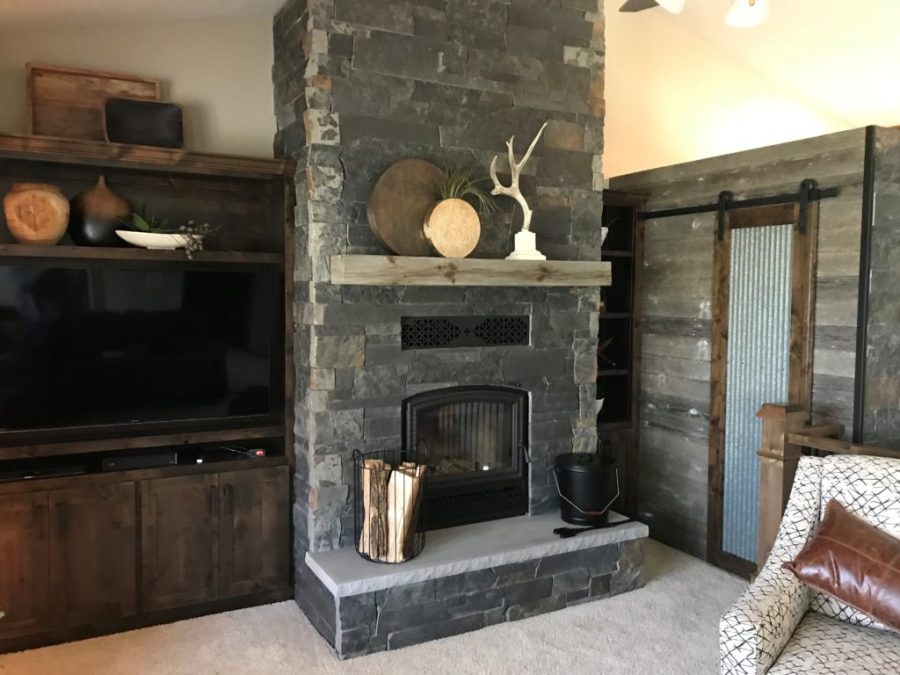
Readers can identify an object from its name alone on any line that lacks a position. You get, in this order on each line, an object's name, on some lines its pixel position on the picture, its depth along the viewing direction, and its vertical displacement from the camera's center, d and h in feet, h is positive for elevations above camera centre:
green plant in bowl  11.19 +1.06
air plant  11.65 +1.76
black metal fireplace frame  12.09 -3.00
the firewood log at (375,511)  10.70 -2.97
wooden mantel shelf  10.64 +0.46
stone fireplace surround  11.15 +1.99
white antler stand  12.06 +1.13
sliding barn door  12.19 -0.69
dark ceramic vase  10.88 +1.17
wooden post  11.00 -2.35
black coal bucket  12.20 -3.02
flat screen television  10.68 -0.73
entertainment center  10.59 -1.63
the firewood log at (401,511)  10.68 -2.95
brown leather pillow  7.96 -2.82
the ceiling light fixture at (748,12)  9.62 +3.75
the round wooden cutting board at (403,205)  11.21 +1.44
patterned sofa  7.58 -3.28
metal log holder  10.69 -2.96
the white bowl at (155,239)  11.01 +0.87
